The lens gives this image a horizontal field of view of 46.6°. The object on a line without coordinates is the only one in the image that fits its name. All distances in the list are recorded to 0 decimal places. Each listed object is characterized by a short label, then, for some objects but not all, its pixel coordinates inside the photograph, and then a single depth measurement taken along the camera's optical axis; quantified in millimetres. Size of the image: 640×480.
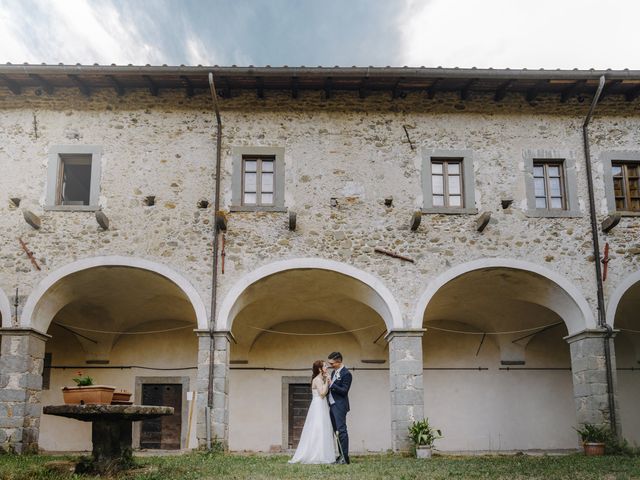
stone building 12656
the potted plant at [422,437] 11664
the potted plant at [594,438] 11852
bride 10273
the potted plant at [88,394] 8758
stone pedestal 8453
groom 10375
